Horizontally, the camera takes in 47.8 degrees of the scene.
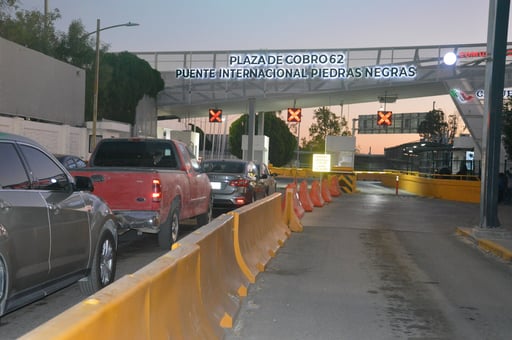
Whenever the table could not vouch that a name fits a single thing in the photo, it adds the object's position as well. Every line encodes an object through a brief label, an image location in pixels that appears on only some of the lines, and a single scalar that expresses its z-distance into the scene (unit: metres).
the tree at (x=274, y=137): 72.62
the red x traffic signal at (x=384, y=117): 34.41
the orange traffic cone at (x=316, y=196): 21.53
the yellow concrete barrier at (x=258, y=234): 7.64
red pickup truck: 9.01
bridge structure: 34.28
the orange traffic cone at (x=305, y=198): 19.17
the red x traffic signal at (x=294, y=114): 36.26
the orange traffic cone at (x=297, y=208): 15.16
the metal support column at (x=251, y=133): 40.03
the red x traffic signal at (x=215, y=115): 37.84
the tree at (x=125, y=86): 39.58
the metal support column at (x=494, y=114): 12.91
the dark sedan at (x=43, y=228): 4.60
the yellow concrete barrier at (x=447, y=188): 26.83
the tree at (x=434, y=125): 87.94
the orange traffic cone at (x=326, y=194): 23.77
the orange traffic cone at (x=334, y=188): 28.31
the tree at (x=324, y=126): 85.50
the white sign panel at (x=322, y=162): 26.94
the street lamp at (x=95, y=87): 29.08
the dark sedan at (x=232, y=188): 15.09
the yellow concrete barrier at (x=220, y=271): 5.18
